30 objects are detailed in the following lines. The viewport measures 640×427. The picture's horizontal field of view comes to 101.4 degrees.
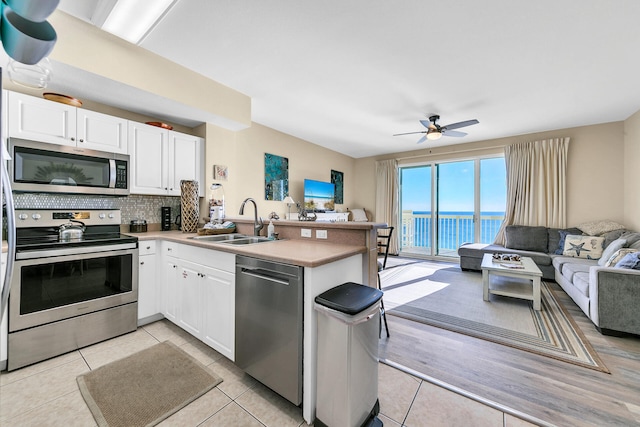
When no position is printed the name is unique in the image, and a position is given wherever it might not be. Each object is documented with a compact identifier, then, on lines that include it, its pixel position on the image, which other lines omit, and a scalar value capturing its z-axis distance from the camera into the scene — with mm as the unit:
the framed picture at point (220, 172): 3496
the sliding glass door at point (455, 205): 5797
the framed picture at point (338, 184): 6543
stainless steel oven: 1935
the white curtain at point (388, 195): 6496
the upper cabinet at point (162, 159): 2828
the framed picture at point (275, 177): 4746
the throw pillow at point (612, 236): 3829
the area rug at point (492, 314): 2248
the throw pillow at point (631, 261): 2461
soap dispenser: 2454
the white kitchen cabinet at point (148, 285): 2533
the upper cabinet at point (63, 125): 2131
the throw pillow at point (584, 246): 3863
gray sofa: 2350
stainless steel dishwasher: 1496
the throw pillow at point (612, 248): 3308
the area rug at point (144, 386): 1543
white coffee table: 2979
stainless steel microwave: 2129
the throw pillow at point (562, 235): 4281
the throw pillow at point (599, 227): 4078
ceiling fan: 3935
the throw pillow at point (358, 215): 6870
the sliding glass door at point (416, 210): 6281
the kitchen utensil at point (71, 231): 2291
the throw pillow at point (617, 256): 2841
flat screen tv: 5531
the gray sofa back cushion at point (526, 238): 4578
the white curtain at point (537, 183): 4656
